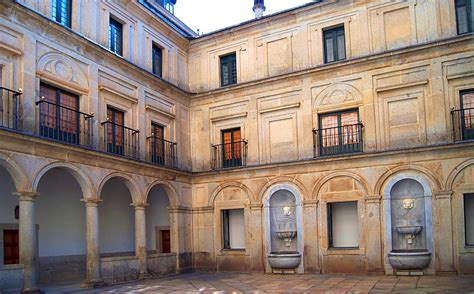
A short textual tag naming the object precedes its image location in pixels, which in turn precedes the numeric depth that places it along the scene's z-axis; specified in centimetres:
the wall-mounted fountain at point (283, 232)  1800
